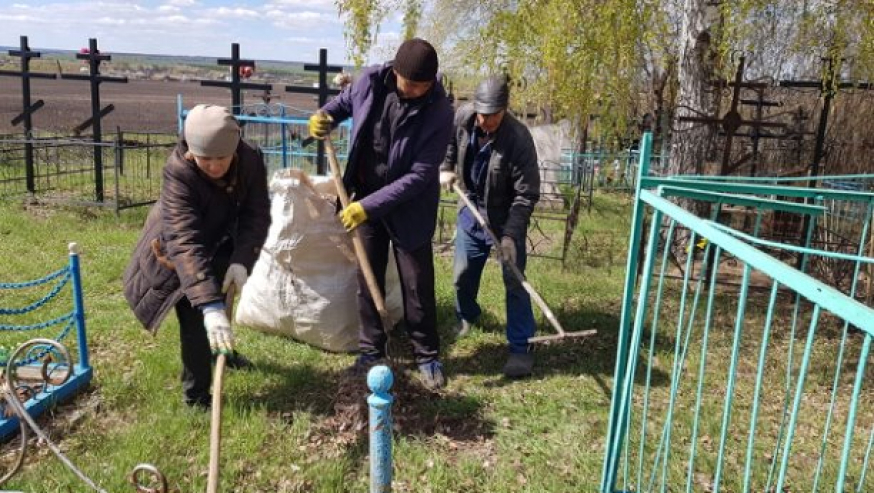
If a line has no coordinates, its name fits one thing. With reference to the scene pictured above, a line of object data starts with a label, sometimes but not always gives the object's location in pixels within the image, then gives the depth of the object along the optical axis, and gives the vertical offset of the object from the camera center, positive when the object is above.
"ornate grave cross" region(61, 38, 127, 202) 8.21 -0.09
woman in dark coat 2.72 -0.63
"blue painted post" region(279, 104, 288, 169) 7.11 -0.44
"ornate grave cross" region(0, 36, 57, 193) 8.48 -0.28
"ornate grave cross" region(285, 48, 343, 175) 6.86 +0.17
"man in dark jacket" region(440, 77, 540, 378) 3.85 -0.44
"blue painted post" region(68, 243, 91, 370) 3.17 -1.05
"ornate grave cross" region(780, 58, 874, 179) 5.46 +0.34
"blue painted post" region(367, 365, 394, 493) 1.64 -0.78
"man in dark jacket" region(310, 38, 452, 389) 3.38 -0.35
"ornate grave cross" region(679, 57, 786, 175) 5.48 +0.05
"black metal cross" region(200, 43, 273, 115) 7.67 +0.30
